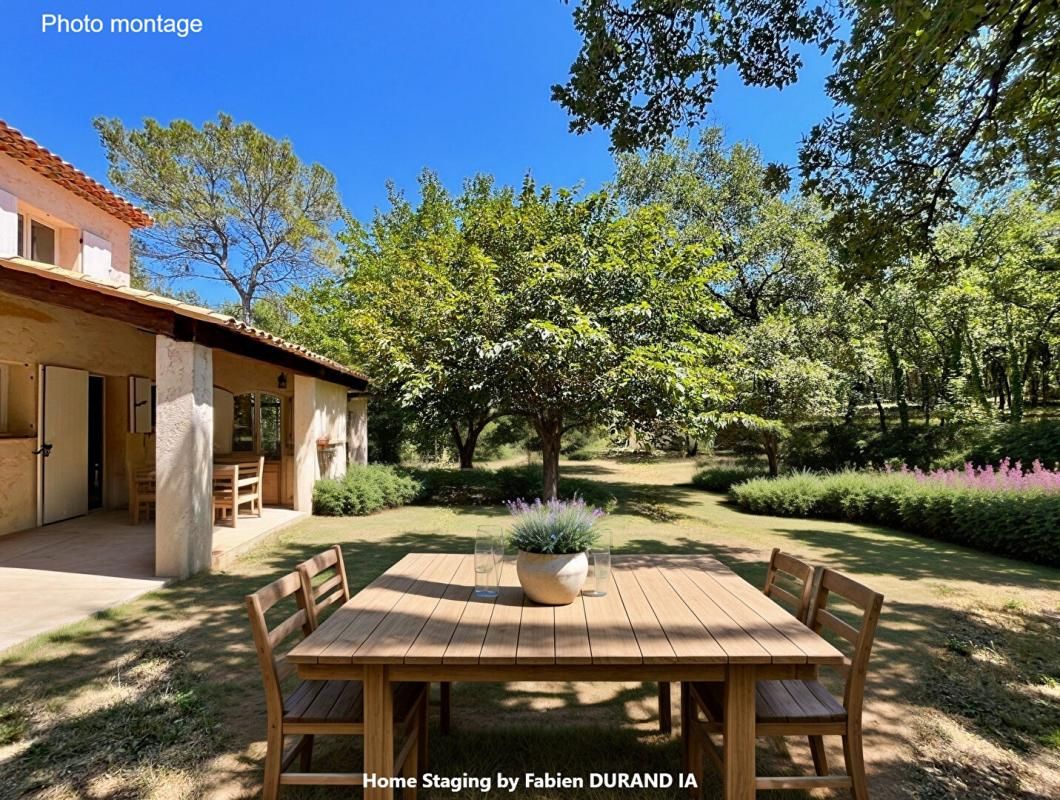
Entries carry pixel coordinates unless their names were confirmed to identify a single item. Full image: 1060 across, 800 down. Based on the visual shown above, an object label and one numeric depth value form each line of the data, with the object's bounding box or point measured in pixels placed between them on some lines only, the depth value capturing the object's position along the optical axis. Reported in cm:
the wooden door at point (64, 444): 728
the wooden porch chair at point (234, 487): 756
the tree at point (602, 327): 873
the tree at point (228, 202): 1581
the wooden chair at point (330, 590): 235
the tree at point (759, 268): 1214
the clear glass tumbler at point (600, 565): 241
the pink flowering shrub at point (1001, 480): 777
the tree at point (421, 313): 955
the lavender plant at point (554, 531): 222
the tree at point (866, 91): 408
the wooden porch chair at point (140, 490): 752
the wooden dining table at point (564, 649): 172
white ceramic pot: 220
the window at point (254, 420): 1028
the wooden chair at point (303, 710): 189
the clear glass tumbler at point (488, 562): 242
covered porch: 536
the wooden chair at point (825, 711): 196
